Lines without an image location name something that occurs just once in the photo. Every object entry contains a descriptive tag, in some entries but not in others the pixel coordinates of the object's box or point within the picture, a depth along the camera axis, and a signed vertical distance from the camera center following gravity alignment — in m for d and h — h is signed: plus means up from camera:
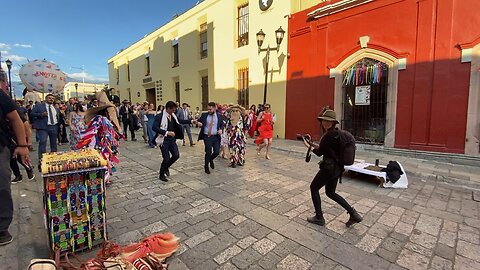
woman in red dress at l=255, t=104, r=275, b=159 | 7.51 -0.42
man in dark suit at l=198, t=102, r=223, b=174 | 6.24 -0.47
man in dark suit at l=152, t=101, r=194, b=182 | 5.34 -0.44
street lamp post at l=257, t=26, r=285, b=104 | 10.75 +3.05
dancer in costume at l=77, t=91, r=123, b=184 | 4.81 -0.35
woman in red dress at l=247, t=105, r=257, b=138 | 11.09 -0.27
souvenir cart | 2.53 -0.90
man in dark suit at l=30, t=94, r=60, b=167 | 6.48 -0.22
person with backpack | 3.23 -0.59
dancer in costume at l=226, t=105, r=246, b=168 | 6.91 -0.66
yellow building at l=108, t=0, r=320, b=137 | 11.75 +3.44
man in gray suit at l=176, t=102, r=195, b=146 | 9.95 -0.08
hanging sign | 8.69 +0.57
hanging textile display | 8.26 +1.27
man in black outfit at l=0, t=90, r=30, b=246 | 2.83 -0.41
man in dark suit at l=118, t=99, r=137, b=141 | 11.65 -0.18
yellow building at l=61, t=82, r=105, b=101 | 51.05 +4.79
